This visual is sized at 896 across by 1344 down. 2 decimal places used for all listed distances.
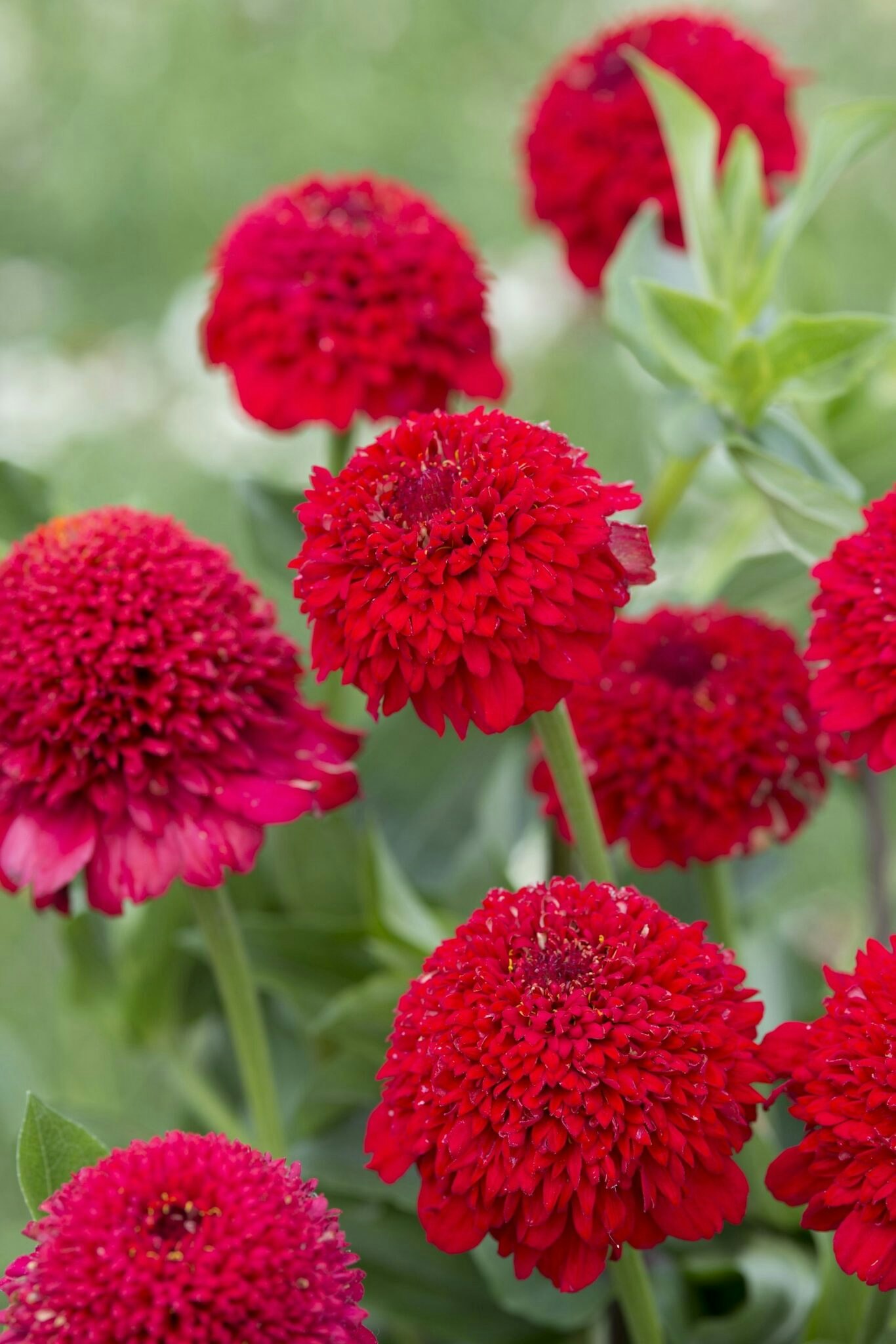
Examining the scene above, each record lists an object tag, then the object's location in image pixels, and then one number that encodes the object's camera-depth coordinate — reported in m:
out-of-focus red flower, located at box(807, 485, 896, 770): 0.99
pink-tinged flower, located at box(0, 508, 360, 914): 1.00
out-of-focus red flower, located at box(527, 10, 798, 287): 1.16
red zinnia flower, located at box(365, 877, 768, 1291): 0.95
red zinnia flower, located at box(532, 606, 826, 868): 1.04
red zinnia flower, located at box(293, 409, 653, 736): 0.96
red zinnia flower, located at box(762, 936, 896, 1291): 0.95
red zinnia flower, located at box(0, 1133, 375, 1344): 0.93
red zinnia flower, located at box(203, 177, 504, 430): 1.08
